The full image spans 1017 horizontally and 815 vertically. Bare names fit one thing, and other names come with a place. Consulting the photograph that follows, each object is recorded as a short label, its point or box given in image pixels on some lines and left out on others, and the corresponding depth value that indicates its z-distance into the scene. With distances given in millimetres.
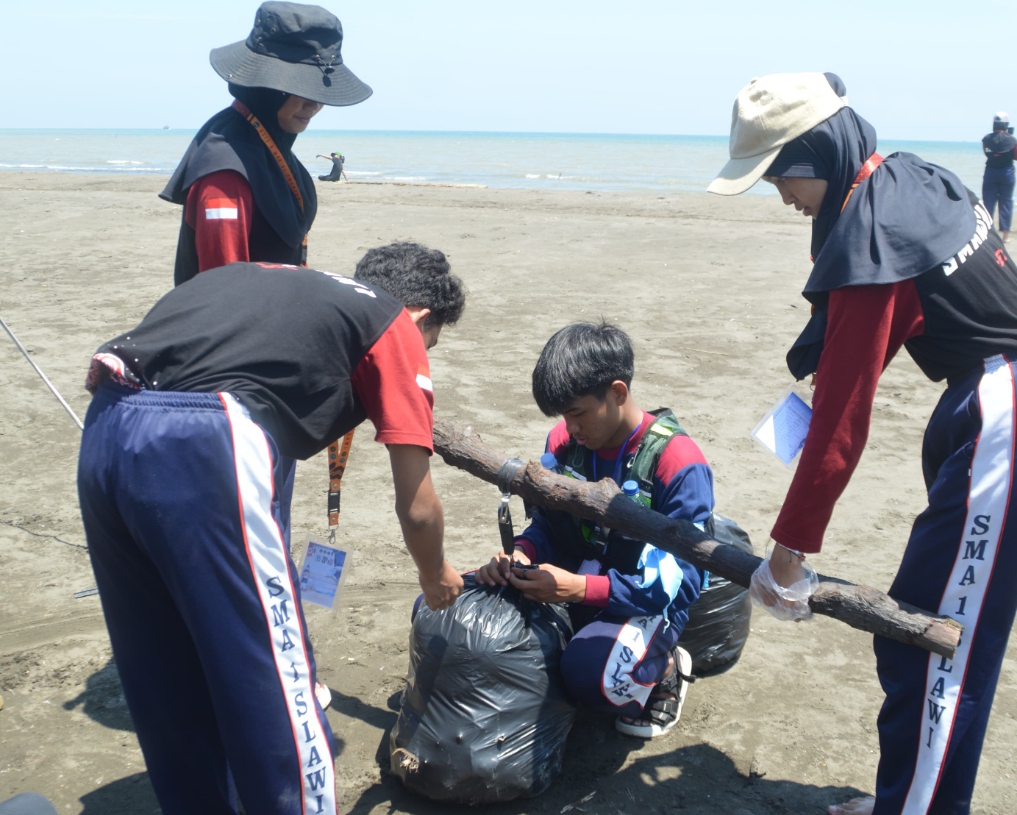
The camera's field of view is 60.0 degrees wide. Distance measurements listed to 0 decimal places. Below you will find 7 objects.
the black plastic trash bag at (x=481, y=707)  2564
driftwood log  2145
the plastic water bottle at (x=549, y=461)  3121
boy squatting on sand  2756
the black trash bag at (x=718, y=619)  3211
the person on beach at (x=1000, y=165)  13438
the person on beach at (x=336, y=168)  25702
